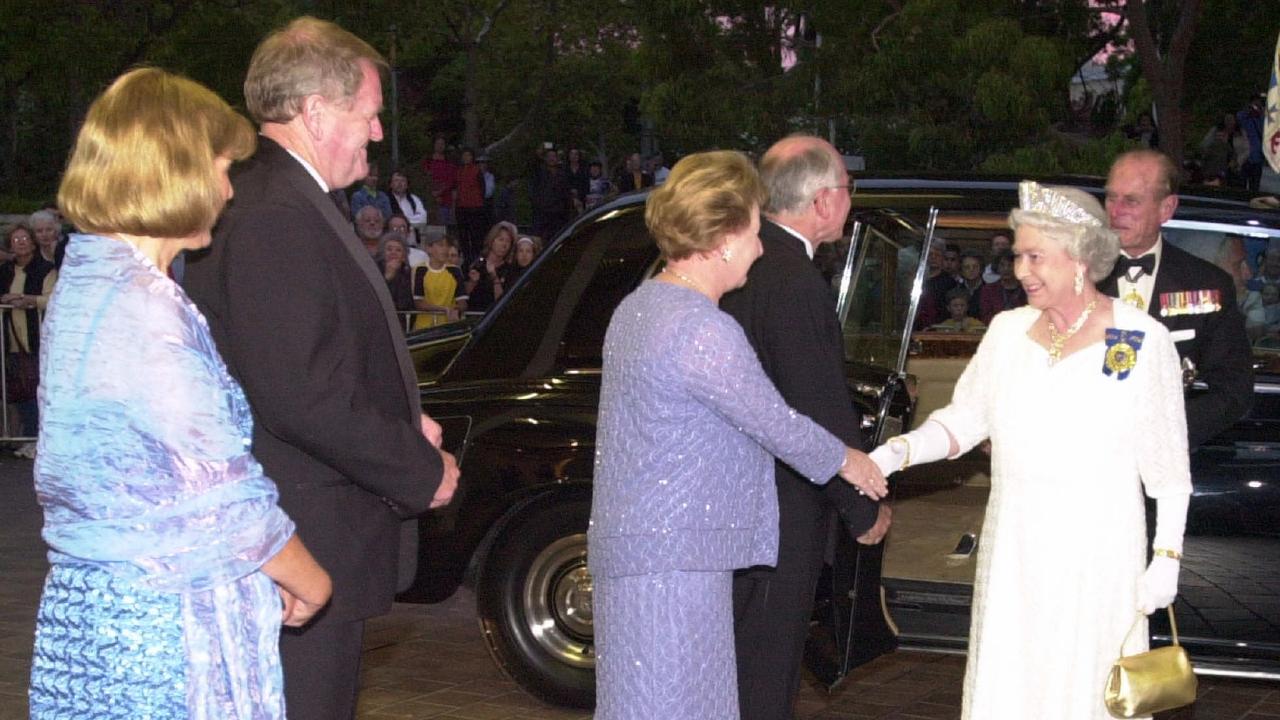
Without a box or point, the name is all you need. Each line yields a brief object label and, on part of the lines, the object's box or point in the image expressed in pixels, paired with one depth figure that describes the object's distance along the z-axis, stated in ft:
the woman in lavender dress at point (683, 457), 13.37
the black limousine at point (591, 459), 19.03
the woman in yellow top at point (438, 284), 43.50
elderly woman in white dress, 14.99
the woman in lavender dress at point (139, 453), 9.78
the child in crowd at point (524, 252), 44.60
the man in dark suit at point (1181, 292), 18.25
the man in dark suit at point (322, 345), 11.94
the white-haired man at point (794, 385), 15.14
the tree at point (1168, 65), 58.90
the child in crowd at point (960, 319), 26.96
